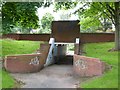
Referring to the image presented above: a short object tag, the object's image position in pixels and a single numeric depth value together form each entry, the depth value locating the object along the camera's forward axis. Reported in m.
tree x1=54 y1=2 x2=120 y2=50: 8.09
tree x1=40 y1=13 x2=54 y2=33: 18.51
